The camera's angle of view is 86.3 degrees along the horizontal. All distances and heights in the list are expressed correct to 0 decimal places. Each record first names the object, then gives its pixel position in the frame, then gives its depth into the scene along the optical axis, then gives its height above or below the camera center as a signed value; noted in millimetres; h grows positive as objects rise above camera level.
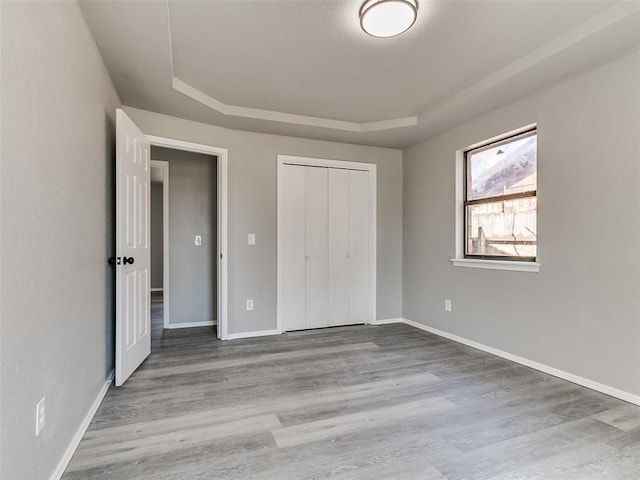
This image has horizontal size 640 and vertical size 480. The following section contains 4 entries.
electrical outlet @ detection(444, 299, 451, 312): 3691 -746
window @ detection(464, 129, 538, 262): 2895 +351
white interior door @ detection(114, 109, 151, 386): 2367 -94
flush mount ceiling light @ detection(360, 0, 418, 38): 1802 +1210
